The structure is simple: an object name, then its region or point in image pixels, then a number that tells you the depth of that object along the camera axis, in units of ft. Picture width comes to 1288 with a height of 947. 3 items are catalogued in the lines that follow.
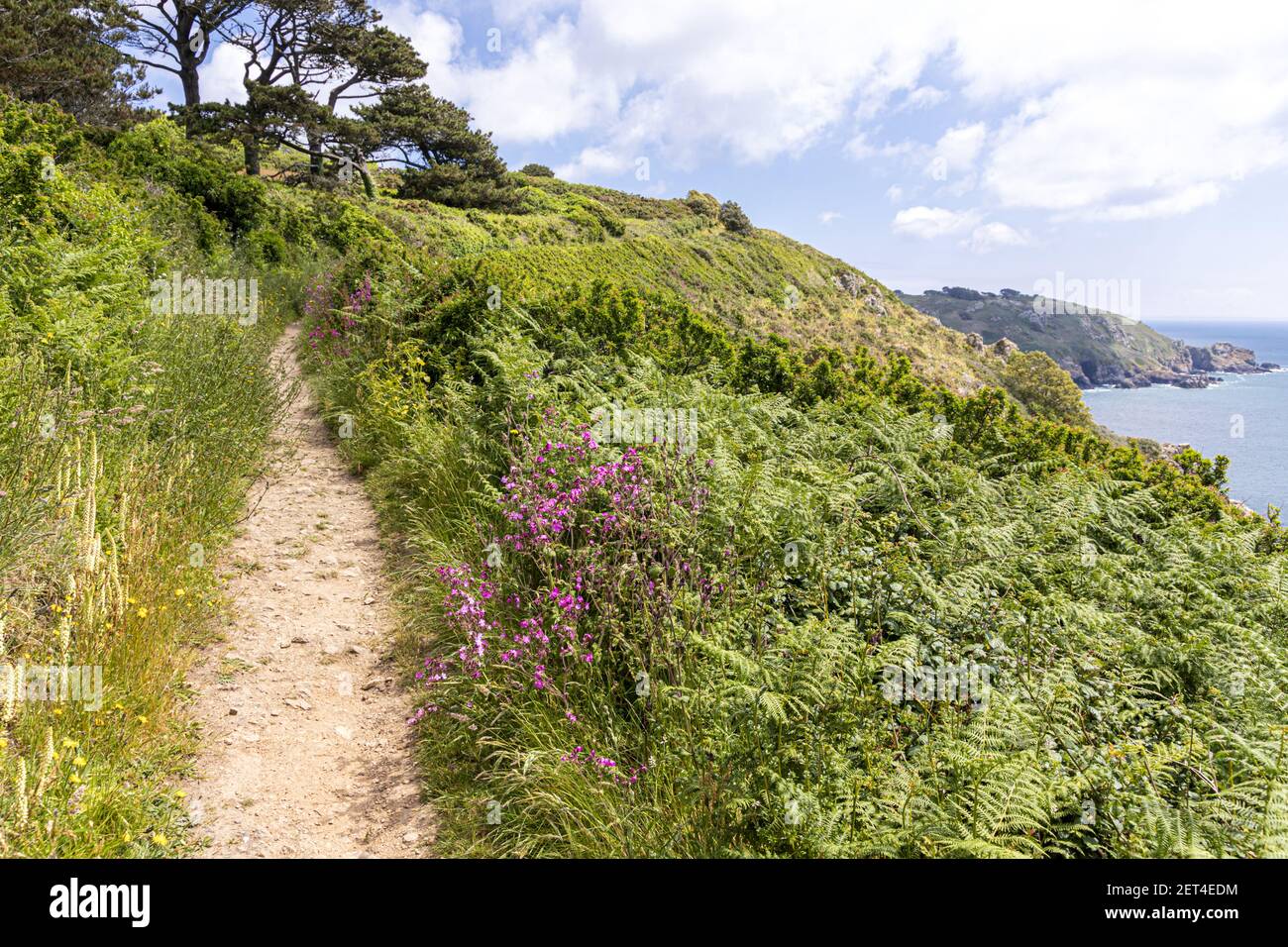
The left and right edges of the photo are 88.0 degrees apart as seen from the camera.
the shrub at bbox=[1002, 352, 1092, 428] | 141.90
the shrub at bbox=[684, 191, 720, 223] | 192.24
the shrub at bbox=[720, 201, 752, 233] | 186.19
